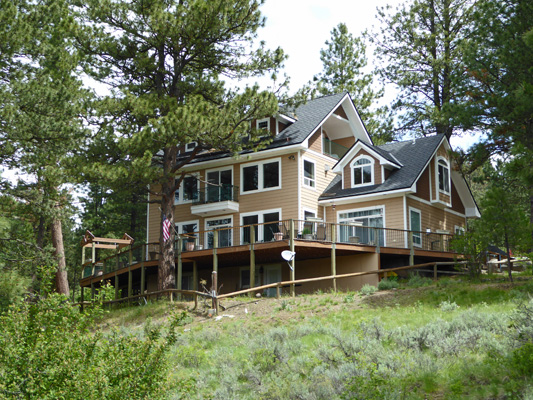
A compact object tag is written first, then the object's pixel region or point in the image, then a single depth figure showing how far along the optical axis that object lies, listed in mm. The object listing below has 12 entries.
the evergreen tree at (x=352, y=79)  41094
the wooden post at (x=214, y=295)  20797
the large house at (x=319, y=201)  26922
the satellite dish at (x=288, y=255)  22592
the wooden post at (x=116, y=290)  30602
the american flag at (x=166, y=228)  25547
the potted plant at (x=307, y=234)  25125
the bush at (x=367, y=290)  21031
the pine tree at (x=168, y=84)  23359
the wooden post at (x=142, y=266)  28269
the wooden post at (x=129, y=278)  29362
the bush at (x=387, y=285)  21750
